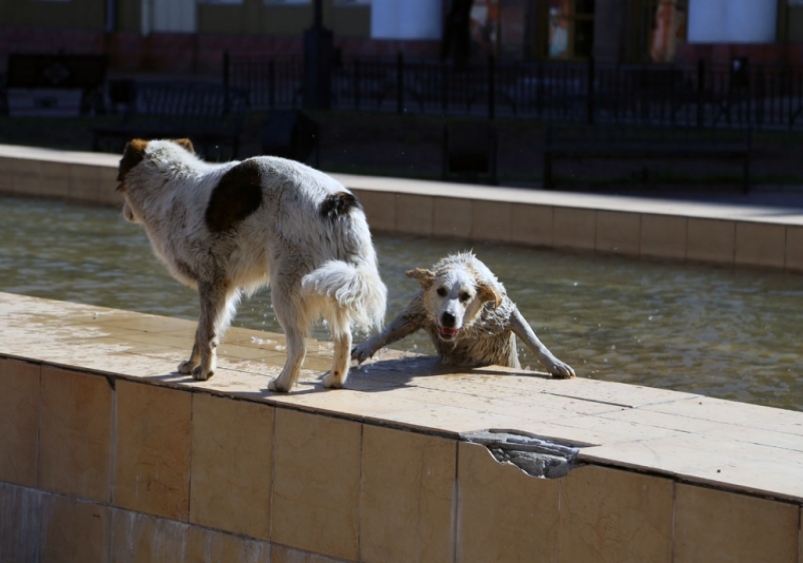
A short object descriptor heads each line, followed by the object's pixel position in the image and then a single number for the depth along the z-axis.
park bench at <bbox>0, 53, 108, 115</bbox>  23.75
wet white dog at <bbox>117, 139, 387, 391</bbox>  4.88
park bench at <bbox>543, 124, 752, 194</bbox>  15.18
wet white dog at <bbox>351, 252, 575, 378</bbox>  5.45
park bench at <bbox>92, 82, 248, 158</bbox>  16.92
